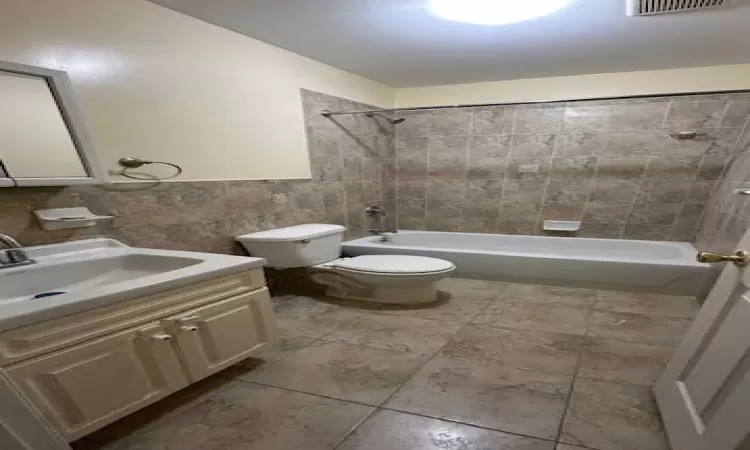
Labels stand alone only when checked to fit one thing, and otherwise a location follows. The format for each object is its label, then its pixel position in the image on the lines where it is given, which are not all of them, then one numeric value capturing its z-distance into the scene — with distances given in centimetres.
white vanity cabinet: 92
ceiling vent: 155
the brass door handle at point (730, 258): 88
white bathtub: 225
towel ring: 158
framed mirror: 121
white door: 77
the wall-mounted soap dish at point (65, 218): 133
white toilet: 215
